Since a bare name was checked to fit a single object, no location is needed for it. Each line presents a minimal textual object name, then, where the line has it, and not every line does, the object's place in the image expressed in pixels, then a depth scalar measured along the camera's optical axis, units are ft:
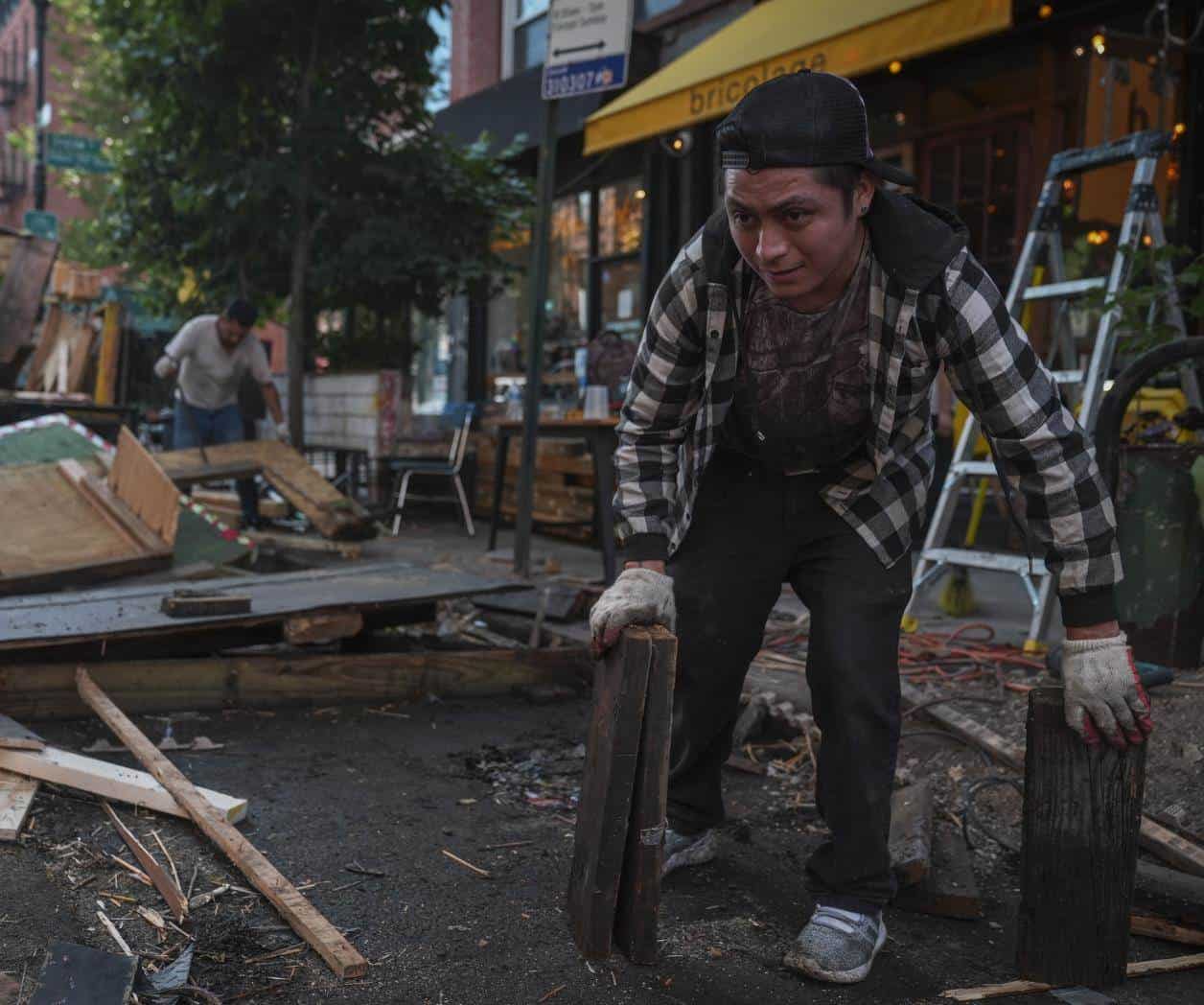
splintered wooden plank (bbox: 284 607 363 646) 14.74
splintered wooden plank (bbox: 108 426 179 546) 18.94
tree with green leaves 35.14
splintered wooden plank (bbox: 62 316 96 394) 37.42
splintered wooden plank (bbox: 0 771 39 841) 9.83
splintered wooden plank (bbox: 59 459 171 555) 18.88
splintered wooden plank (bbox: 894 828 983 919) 9.34
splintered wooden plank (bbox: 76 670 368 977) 8.01
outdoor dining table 21.58
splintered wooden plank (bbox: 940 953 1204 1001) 7.97
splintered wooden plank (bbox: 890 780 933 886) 9.41
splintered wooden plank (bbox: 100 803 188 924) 8.69
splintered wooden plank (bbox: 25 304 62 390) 39.14
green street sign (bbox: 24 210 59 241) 49.70
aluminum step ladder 16.42
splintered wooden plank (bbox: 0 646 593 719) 13.51
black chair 31.83
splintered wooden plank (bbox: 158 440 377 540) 26.68
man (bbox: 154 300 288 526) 30.83
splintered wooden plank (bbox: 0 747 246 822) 10.64
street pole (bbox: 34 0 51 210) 54.19
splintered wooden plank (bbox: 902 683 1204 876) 9.91
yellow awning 19.27
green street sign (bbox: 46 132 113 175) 47.70
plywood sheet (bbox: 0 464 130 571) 17.63
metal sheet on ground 13.52
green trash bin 14.24
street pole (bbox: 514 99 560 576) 22.81
